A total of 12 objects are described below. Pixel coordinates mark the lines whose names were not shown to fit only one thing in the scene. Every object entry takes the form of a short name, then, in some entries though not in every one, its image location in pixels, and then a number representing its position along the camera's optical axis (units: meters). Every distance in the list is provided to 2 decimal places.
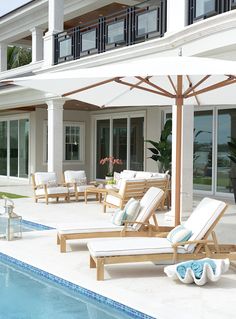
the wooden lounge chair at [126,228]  8.05
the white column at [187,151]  11.54
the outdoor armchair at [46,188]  14.48
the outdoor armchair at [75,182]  15.12
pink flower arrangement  20.87
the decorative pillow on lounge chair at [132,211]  8.43
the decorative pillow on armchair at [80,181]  15.64
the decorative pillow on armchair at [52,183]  14.91
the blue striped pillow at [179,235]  6.77
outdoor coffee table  13.43
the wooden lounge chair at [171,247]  6.45
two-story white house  10.93
